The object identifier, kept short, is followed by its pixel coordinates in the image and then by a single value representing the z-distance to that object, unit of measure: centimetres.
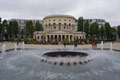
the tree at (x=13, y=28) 5334
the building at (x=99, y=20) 8888
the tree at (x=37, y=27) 5716
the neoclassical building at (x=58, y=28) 4744
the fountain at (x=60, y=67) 653
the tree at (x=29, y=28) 5494
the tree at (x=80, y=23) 5448
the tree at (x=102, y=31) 5363
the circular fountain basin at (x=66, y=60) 928
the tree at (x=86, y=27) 5363
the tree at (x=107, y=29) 5450
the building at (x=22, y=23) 8488
